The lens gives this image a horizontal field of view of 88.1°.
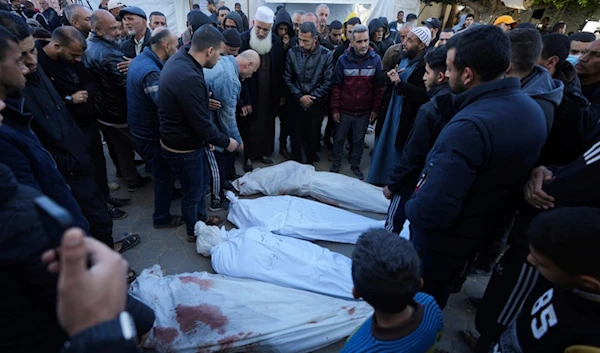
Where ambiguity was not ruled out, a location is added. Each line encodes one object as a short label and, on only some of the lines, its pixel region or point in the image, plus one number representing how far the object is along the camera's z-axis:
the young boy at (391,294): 1.06
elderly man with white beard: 4.23
